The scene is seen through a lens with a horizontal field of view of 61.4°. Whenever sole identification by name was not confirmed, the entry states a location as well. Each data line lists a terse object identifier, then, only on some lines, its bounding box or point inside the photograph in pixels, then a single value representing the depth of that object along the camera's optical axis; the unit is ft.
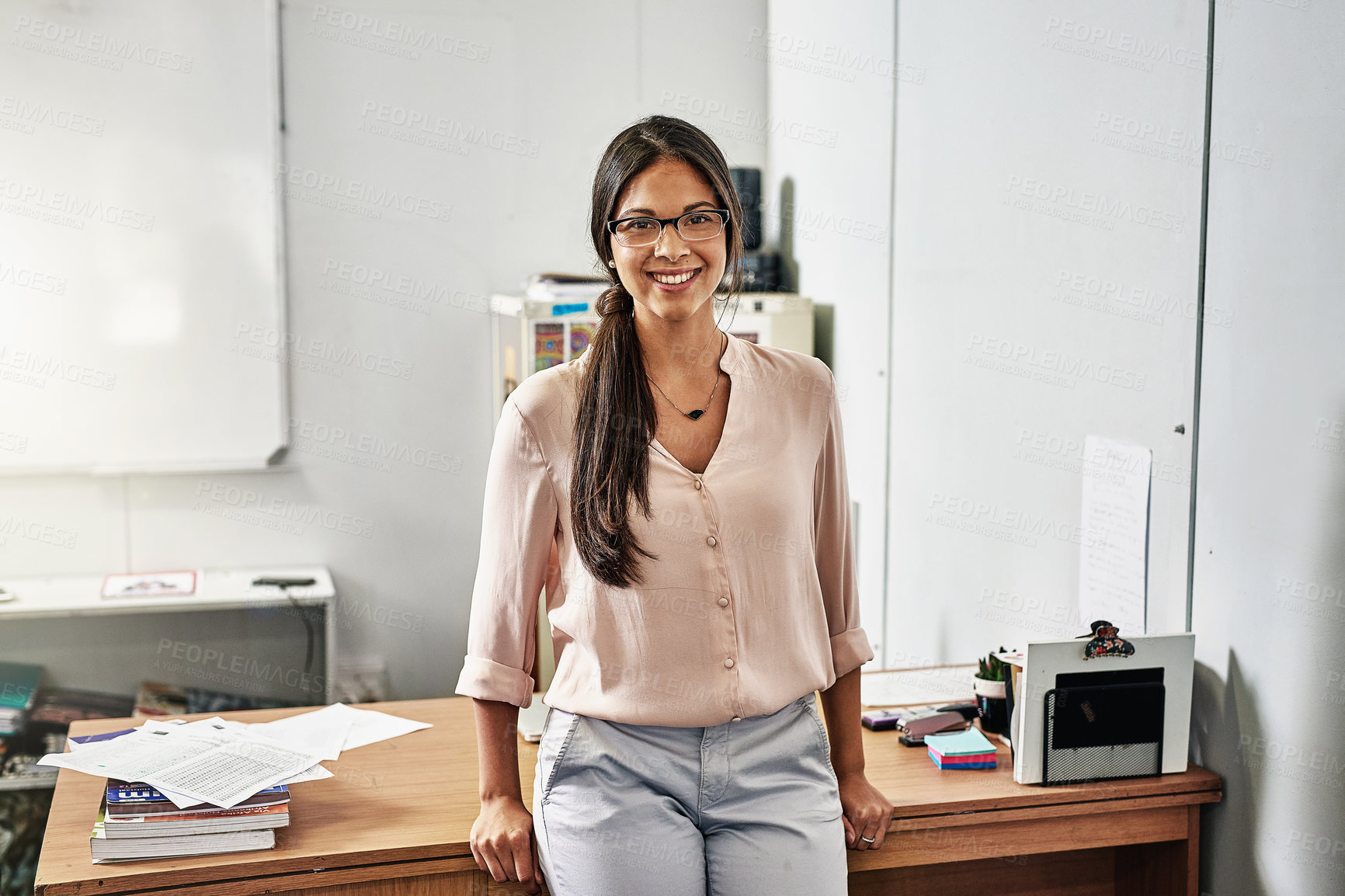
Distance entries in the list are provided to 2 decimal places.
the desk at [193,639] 10.31
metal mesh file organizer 5.42
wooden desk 4.66
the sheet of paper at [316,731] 5.70
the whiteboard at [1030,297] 5.70
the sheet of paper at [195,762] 4.76
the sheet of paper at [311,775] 4.97
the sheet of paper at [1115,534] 5.96
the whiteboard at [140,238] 10.17
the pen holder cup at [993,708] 6.11
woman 4.35
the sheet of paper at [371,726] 5.99
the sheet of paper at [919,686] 6.70
